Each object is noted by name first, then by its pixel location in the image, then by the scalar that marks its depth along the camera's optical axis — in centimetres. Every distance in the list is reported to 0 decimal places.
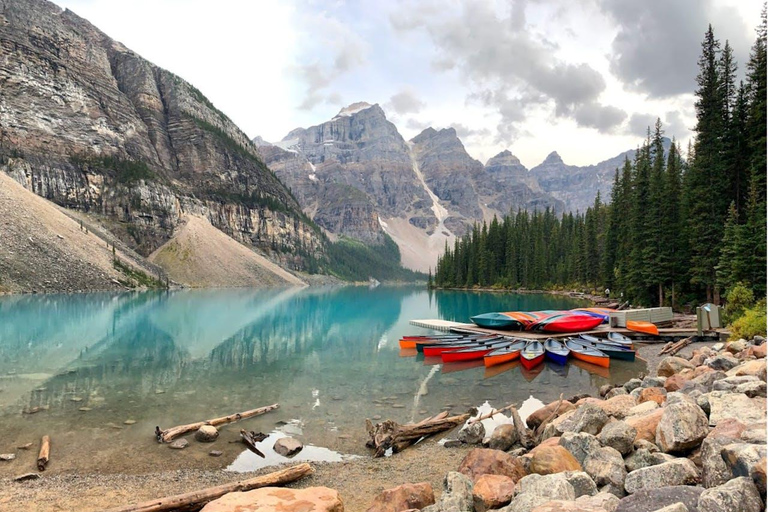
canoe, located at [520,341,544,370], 2369
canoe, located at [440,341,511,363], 2616
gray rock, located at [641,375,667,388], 1502
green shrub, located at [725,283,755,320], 2772
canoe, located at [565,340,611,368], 2375
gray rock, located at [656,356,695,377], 1808
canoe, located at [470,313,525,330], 3403
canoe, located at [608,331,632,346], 2837
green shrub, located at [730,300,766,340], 2175
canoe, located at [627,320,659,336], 3095
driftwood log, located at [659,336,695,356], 2581
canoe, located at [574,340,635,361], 2556
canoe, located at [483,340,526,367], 2403
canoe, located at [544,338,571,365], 2454
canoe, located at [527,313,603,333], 3253
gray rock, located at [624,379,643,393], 1594
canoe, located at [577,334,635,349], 2759
